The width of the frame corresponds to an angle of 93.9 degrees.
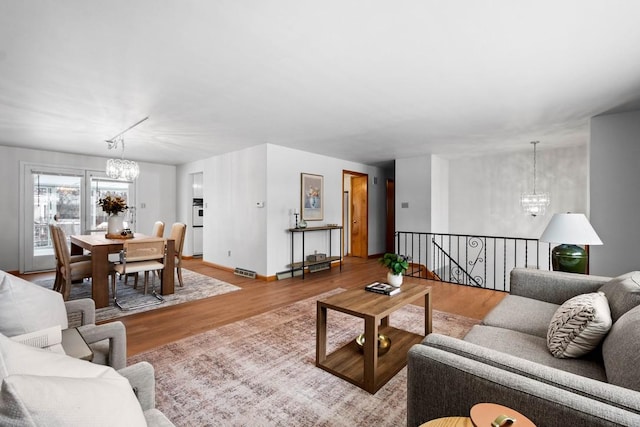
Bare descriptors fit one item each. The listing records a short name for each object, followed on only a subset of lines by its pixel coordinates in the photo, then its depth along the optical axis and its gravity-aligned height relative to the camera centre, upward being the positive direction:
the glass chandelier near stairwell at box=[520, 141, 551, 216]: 5.71 +0.20
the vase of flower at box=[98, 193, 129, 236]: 4.37 +0.00
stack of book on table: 2.50 -0.66
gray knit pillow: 1.48 -0.59
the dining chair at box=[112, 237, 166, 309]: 3.74 -0.58
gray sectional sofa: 0.91 -0.60
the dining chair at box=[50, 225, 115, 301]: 3.67 -0.70
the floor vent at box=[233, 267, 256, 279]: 5.31 -1.11
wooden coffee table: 2.00 -1.02
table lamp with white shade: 2.48 -0.22
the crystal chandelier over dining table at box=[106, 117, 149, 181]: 4.50 +0.67
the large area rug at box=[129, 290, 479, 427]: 1.77 -1.20
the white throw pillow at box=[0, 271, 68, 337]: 1.19 -0.41
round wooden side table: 0.96 -0.69
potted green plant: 2.60 -0.49
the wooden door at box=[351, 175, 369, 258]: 7.54 -0.13
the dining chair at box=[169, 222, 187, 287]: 4.64 -0.44
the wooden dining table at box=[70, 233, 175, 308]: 3.63 -0.68
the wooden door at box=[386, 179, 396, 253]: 8.24 -0.05
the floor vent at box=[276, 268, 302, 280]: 5.27 -1.12
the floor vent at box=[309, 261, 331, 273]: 5.77 -1.08
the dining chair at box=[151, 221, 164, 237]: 5.09 -0.30
